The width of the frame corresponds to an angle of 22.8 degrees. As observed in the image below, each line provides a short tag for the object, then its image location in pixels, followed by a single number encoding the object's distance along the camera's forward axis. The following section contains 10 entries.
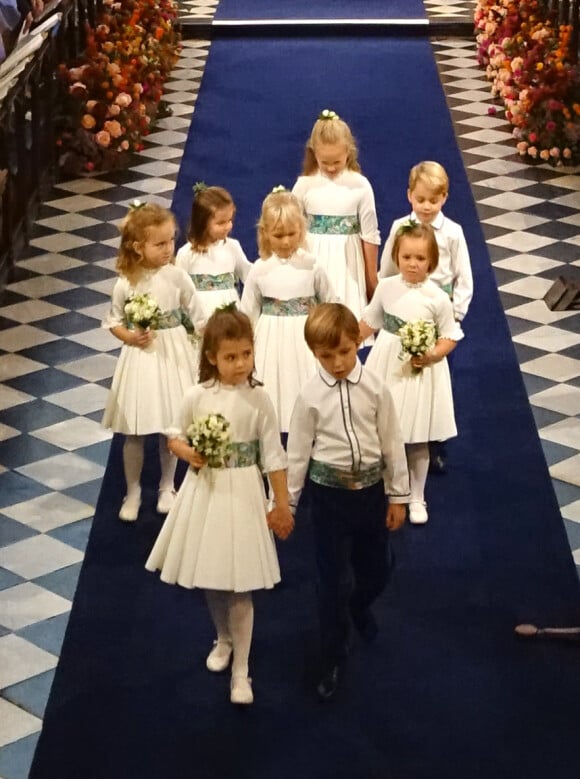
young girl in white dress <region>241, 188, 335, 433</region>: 6.23
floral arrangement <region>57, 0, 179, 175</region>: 11.62
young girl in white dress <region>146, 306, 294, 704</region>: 4.85
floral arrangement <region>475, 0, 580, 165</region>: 11.73
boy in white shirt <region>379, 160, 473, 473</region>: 6.29
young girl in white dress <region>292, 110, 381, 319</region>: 6.94
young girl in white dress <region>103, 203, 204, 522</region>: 6.06
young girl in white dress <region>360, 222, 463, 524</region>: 5.92
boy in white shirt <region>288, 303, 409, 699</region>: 4.90
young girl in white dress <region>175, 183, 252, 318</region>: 6.50
